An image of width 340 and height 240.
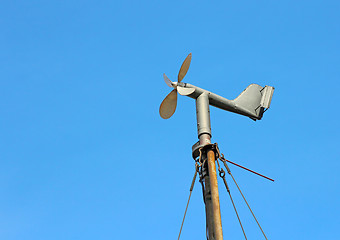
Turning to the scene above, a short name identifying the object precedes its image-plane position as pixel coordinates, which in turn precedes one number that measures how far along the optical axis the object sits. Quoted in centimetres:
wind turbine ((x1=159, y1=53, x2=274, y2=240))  1285
